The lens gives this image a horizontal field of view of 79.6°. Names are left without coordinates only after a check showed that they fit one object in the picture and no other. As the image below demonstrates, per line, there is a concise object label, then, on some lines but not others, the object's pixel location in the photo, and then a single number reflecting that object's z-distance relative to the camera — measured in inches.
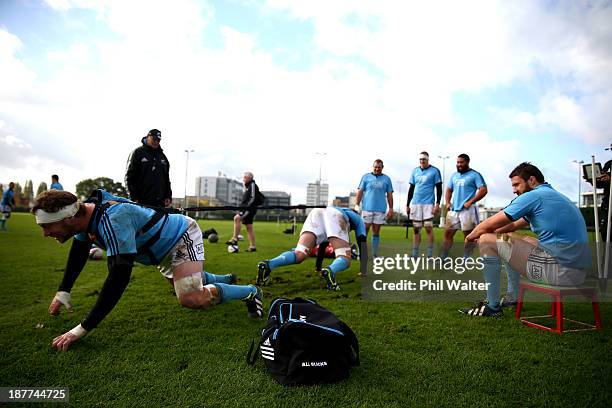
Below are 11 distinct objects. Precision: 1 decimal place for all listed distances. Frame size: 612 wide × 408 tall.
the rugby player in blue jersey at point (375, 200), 345.7
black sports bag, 103.1
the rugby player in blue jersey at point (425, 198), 361.1
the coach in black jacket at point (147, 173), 253.1
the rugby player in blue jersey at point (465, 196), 314.0
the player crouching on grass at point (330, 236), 213.6
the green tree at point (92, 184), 3521.2
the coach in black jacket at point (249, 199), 417.3
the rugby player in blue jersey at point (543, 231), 151.2
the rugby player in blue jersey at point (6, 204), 577.9
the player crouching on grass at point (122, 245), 113.2
